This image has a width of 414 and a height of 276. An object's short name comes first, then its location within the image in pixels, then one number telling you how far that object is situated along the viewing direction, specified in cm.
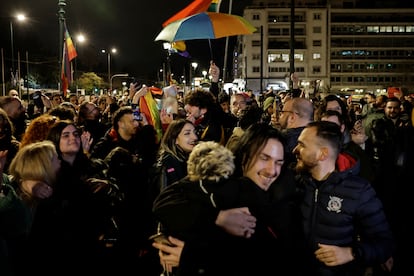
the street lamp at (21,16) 2386
